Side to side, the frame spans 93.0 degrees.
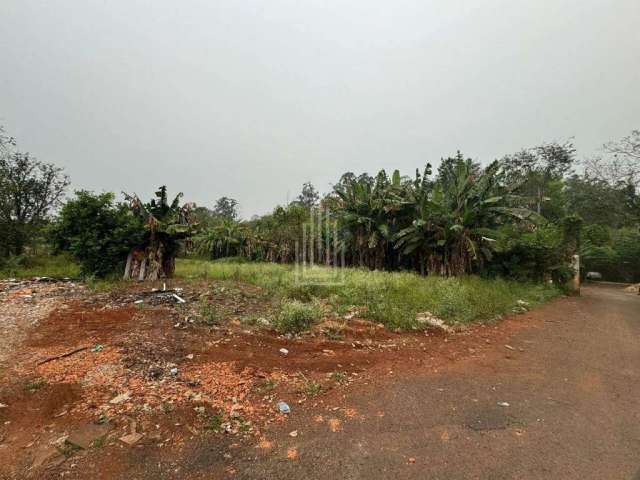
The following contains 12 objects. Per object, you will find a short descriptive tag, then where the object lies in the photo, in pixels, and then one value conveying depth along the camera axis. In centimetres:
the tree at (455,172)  1078
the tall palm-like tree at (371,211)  1226
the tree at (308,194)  3791
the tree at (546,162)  2262
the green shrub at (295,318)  491
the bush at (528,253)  1081
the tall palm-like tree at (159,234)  785
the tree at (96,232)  733
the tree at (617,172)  1457
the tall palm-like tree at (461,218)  1039
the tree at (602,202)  2012
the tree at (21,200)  1120
